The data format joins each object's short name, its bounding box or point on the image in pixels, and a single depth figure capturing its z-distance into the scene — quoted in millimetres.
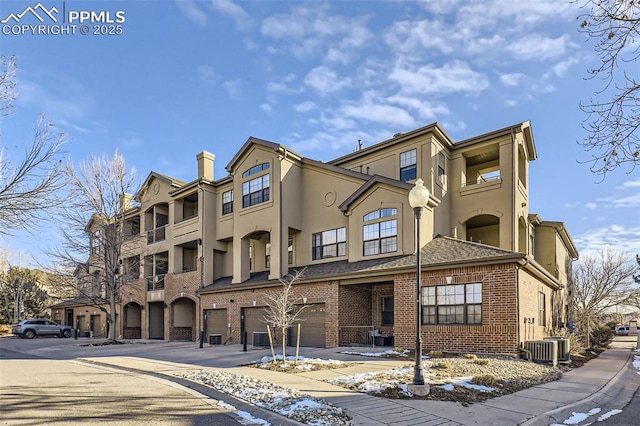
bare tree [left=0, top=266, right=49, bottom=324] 47188
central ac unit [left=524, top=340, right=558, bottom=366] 14266
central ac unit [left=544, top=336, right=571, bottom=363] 15758
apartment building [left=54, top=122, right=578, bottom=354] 16203
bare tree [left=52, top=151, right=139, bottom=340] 28250
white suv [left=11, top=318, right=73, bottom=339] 36312
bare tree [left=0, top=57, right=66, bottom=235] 9211
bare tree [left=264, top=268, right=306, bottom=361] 21369
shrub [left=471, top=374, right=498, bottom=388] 10175
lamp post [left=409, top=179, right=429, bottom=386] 9312
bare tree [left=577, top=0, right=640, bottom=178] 5535
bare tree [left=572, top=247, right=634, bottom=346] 32631
